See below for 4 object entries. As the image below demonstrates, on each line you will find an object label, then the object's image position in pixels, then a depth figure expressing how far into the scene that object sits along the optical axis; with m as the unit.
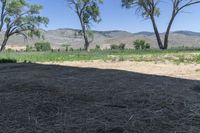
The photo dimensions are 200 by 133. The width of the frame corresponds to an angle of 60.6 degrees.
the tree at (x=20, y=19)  18.60
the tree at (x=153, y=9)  15.93
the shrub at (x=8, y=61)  7.64
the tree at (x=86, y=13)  18.43
